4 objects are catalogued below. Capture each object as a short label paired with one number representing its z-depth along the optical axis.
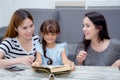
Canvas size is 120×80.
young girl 2.88
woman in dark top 2.89
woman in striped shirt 2.92
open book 2.34
